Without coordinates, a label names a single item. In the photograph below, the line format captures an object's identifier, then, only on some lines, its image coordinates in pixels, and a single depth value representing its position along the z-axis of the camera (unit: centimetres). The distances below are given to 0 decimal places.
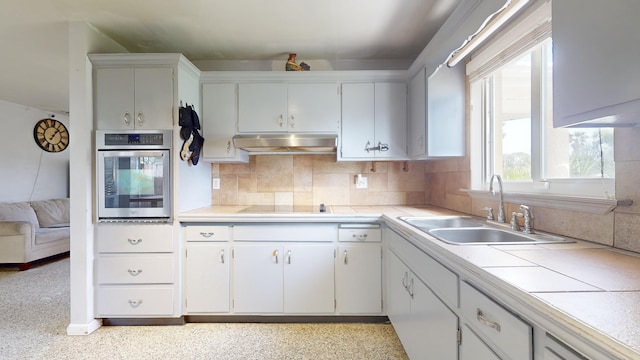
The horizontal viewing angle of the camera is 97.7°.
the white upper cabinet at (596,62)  72
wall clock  484
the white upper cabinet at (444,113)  222
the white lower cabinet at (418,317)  124
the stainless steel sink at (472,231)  138
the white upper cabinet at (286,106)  256
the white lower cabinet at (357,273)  227
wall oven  220
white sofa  356
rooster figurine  261
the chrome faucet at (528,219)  147
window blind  145
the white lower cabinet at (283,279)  227
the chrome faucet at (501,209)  169
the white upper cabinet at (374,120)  258
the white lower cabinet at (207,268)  227
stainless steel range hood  239
